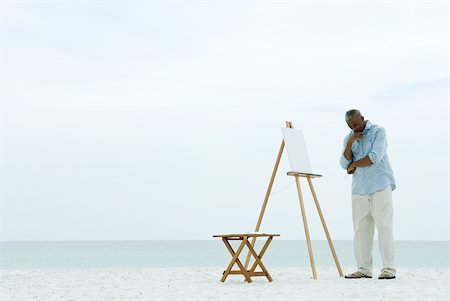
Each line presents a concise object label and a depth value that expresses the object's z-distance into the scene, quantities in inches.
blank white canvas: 303.0
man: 279.0
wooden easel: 302.0
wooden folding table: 274.1
